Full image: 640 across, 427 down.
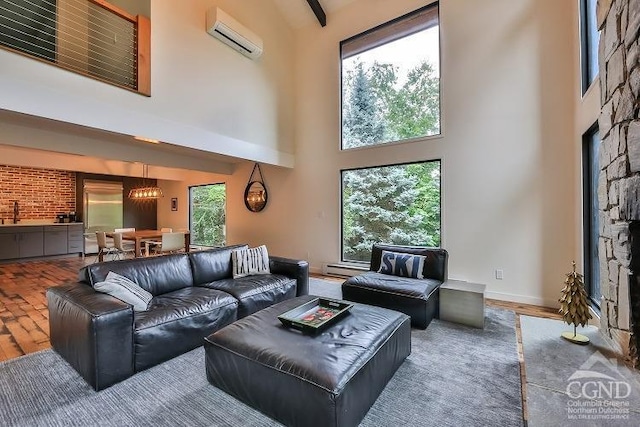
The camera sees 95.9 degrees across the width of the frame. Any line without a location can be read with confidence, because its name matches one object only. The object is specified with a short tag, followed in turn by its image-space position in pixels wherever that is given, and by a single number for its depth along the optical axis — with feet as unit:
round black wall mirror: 21.36
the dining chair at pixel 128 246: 20.94
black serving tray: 6.44
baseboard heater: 16.81
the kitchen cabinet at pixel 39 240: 20.34
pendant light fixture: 19.52
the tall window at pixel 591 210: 9.79
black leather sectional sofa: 6.43
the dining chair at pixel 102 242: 19.34
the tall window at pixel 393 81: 14.97
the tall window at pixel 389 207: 14.93
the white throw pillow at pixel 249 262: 11.67
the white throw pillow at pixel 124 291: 7.52
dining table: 18.72
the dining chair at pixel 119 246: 19.53
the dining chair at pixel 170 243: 18.85
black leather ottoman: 4.81
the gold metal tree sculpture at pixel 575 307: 7.20
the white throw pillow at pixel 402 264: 11.56
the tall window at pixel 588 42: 9.77
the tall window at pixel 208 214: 24.68
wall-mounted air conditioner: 14.43
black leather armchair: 9.69
